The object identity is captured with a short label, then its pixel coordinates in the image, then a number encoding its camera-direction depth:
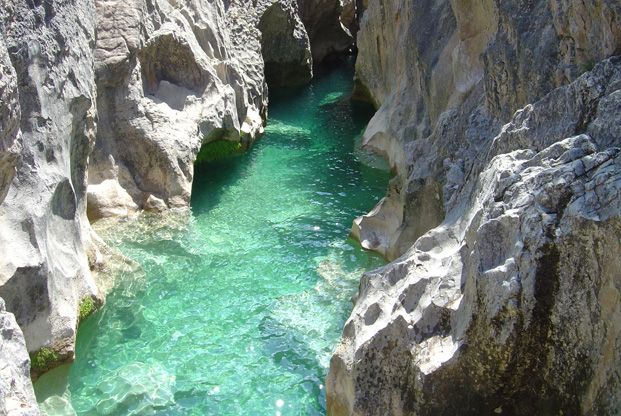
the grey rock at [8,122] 9.01
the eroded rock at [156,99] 14.95
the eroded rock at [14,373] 6.85
